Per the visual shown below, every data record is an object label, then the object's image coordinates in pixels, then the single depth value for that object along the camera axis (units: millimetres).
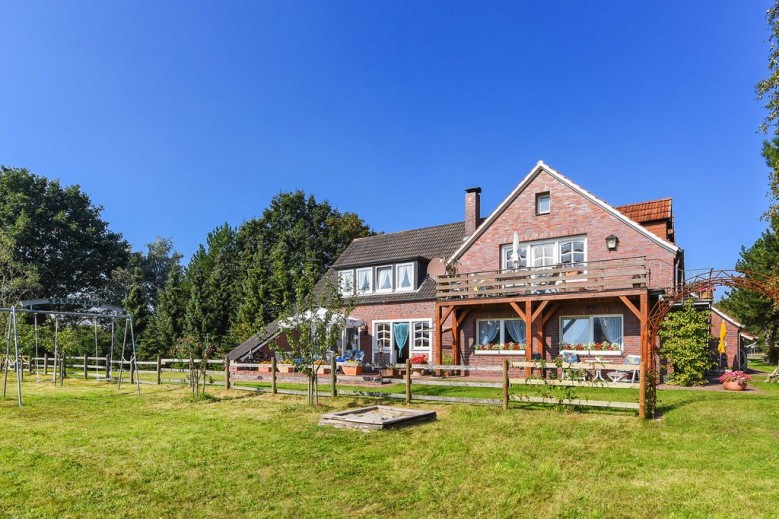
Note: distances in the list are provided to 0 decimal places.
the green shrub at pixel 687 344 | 16438
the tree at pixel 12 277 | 36138
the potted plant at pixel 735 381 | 15273
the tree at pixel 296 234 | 42344
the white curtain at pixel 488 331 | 21703
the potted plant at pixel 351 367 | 21234
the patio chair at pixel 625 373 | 17109
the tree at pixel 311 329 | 13703
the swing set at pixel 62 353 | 19219
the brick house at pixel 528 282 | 18641
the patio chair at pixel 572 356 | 18072
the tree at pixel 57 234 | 42188
